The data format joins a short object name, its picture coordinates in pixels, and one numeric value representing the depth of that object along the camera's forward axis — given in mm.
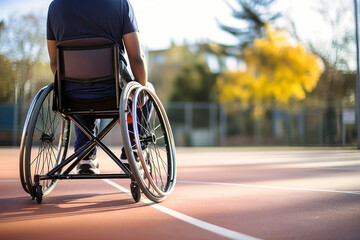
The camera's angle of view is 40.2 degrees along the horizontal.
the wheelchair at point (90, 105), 3102
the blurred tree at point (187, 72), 35500
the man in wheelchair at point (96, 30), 3301
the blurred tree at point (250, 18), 34281
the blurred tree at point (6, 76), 14977
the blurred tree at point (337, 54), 25531
